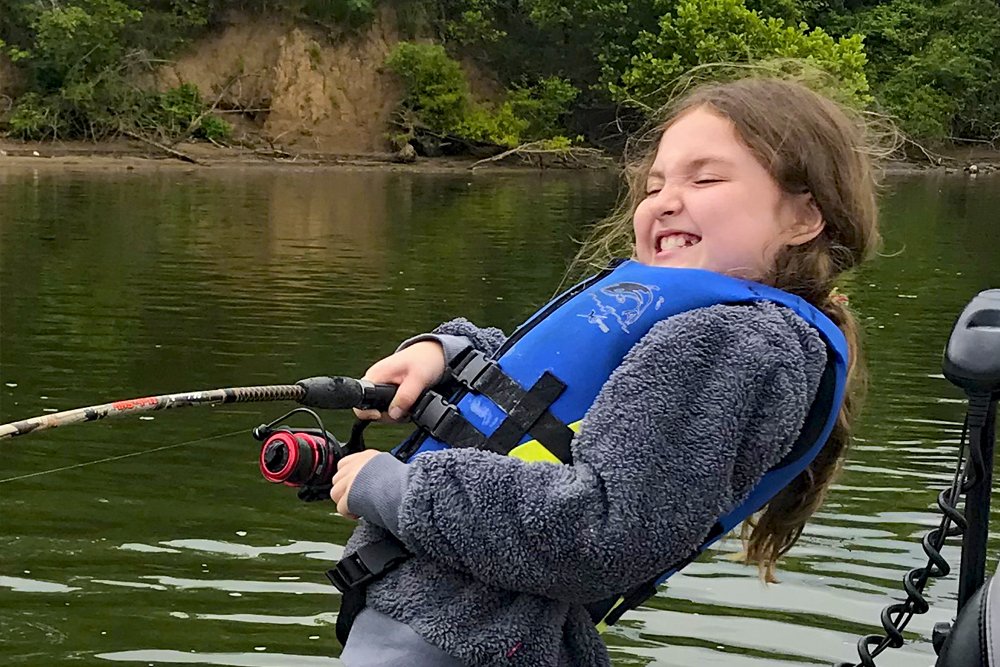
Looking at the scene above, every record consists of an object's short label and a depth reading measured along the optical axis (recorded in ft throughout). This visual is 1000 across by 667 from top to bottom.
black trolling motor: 5.81
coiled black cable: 6.01
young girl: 5.87
